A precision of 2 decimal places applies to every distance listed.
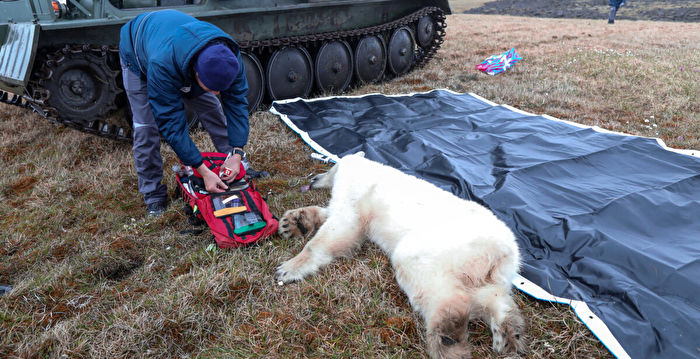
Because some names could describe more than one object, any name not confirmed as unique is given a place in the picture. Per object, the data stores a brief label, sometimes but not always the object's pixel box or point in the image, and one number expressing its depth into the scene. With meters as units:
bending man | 2.79
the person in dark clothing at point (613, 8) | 20.45
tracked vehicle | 4.47
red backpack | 3.00
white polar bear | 2.14
